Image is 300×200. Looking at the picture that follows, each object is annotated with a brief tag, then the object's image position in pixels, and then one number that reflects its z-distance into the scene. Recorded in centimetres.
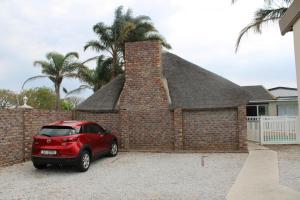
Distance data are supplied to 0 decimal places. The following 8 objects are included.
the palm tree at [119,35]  2409
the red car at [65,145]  927
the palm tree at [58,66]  2591
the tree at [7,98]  3533
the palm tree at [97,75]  2495
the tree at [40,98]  3659
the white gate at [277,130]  1555
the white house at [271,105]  2519
